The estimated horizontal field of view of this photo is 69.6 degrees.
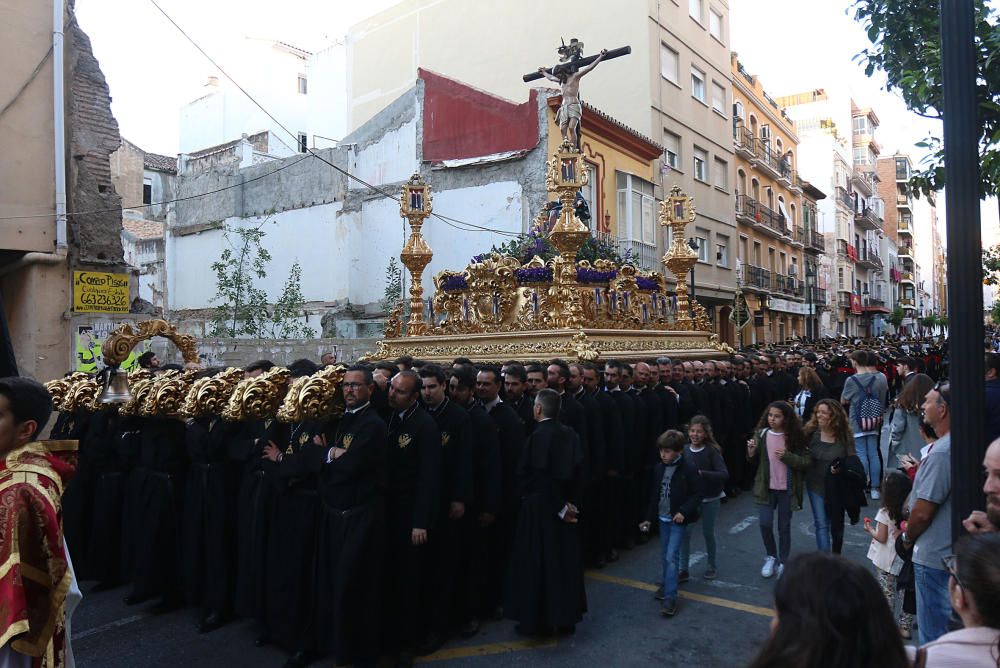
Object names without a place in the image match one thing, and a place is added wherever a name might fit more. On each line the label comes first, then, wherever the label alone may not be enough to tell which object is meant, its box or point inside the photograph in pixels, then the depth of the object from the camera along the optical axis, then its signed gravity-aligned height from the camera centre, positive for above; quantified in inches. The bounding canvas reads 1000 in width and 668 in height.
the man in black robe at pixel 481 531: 207.5 -56.6
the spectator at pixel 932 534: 137.7 -39.8
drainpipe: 444.8 +154.9
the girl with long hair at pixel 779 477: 235.0 -46.8
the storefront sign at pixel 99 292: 450.3 +35.6
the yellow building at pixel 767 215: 1122.7 +204.8
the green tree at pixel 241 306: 684.1 +39.0
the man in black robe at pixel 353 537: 171.3 -47.5
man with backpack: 331.9 -36.5
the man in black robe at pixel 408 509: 183.8 -43.5
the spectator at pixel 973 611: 74.4 -30.1
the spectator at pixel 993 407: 180.8 -19.3
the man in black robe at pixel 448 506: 196.7 -45.9
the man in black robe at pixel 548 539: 192.7 -54.8
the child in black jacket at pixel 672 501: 209.2 -49.9
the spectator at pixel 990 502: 97.3 -24.6
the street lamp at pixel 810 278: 888.3 +71.2
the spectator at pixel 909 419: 237.5 -31.7
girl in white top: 161.6 -45.3
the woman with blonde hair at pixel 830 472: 223.5 -43.6
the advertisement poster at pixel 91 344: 442.3 +2.7
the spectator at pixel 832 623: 60.7 -25.0
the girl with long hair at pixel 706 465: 226.7 -41.2
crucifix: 488.1 +181.3
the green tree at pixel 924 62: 272.7 +114.3
